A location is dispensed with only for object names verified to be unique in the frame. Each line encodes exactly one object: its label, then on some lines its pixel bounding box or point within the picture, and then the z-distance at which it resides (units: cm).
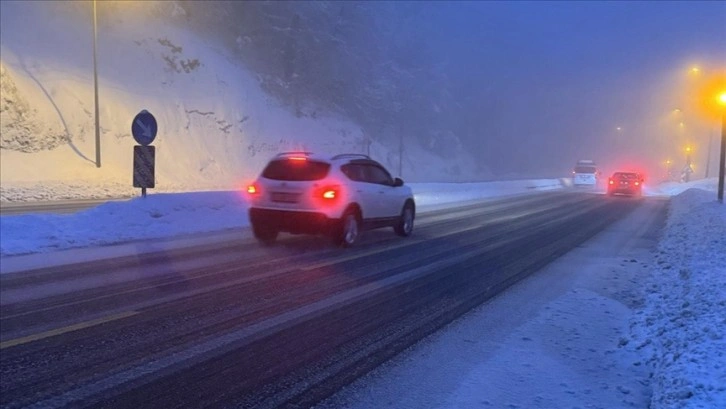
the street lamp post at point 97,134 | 3003
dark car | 3750
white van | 5334
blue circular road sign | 1394
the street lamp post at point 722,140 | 2047
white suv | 1100
